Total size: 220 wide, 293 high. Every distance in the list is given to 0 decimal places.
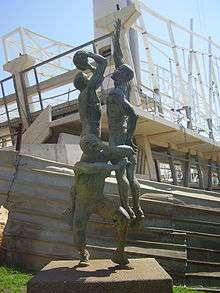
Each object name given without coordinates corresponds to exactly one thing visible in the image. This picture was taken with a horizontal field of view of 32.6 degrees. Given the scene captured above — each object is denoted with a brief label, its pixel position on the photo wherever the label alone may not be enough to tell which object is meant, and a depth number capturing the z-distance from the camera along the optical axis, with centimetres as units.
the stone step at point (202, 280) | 696
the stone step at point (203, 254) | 779
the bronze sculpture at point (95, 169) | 490
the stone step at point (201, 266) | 745
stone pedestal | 417
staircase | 705
